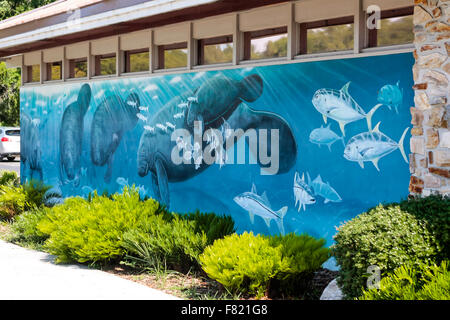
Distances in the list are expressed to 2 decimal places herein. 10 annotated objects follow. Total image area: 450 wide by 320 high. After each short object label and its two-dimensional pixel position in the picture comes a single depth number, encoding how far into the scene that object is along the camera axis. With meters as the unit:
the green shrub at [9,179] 13.94
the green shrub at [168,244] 7.10
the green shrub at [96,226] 7.64
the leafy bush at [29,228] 9.60
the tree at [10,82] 35.19
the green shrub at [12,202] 11.48
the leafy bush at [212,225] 7.22
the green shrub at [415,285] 4.24
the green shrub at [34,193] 11.62
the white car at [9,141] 29.46
